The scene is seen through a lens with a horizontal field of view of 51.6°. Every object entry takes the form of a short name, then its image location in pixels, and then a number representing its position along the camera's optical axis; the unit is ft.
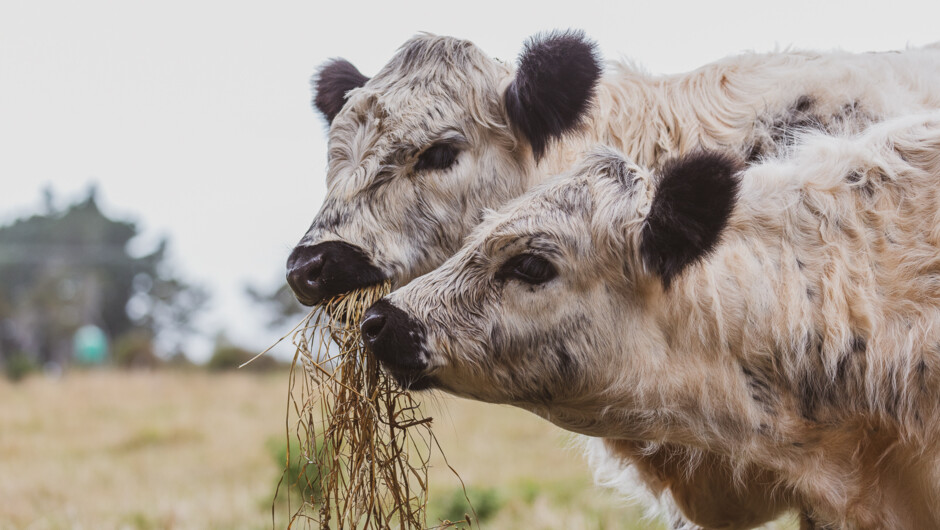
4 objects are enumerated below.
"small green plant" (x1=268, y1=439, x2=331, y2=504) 23.53
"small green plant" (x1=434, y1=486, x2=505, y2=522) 23.03
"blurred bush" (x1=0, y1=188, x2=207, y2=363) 156.04
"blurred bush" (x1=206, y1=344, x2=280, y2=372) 78.48
